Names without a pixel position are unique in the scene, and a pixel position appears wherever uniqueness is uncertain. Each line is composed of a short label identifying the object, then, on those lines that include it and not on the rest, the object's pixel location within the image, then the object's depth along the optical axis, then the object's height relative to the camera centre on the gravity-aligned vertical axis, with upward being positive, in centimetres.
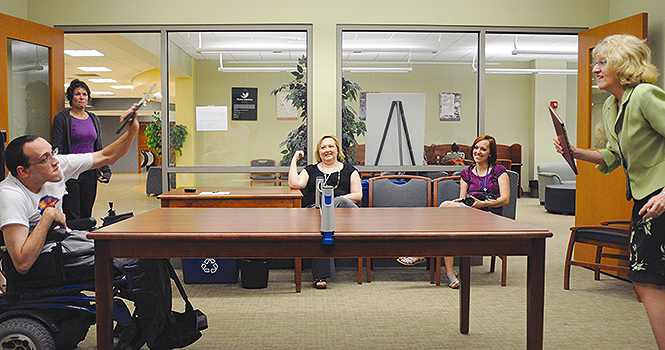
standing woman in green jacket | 196 +3
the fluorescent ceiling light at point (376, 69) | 504 +88
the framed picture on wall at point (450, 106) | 511 +50
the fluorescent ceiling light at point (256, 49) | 499 +107
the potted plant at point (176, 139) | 499 +14
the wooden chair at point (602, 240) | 363 -66
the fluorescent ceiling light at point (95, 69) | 1222 +213
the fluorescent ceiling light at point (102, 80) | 1452 +220
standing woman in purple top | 420 +11
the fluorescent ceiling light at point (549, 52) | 1005 +222
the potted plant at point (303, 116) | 505 +39
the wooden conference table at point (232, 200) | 398 -39
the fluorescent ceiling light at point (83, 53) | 973 +204
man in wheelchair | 217 -45
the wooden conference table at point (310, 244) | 202 -38
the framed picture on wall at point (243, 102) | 509 +53
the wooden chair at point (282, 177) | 505 -25
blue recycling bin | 407 -100
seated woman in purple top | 396 -25
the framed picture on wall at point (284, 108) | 508 +47
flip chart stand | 516 +22
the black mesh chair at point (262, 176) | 504 -24
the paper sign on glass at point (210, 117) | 507 +37
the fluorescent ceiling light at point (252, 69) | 506 +88
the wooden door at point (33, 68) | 418 +79
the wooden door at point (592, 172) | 418 -16
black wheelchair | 223 -75
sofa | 970 -43
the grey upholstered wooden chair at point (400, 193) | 442 -36
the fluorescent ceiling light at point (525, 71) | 1050 +185
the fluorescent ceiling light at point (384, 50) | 500 +109
